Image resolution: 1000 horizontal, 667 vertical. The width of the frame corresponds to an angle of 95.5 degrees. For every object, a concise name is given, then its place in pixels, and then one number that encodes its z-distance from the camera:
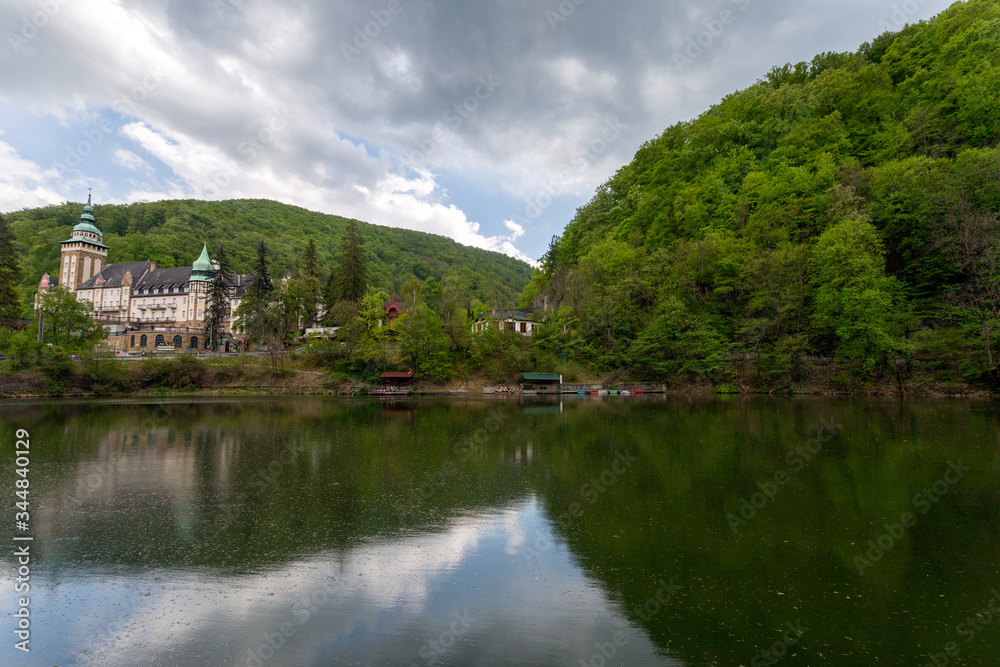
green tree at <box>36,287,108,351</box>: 49.44
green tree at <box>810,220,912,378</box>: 40.47
